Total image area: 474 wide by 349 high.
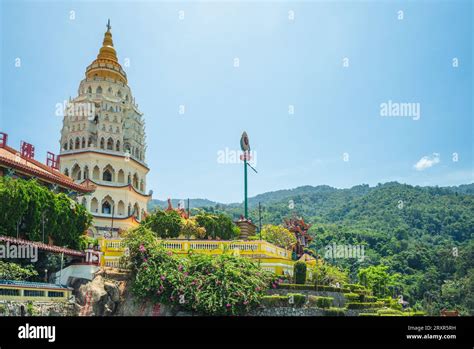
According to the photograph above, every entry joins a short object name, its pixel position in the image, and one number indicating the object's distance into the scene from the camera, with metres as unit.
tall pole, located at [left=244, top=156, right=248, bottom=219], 42.53
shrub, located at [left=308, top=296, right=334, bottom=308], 30.80
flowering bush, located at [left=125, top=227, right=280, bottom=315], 28.30
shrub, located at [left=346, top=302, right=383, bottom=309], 33.29
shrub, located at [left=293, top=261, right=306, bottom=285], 32.66
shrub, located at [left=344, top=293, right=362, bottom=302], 34.88
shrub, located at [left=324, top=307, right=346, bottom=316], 30.42
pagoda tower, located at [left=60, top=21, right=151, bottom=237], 53.47
